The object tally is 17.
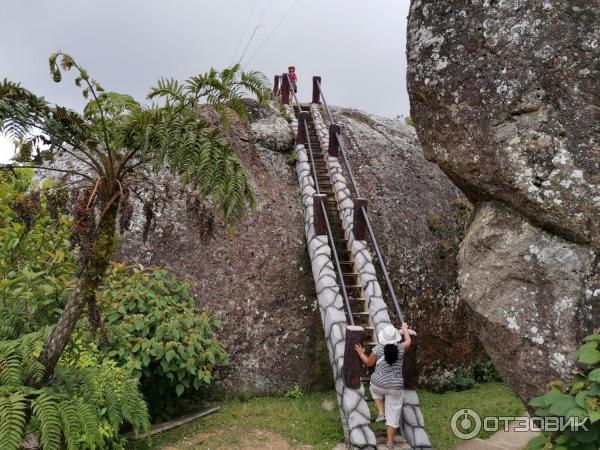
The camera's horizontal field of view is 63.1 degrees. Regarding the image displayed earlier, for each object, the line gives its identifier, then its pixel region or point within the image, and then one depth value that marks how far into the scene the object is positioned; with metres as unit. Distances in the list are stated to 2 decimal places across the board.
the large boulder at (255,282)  9.32
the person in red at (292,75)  16.48
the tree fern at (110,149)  4.54
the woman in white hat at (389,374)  6.32
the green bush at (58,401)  4.10
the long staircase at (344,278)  6.64
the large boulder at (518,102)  5.37
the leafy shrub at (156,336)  7.11
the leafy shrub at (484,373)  10.56
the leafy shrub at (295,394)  8.98
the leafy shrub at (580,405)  3.98
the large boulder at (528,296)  5.16
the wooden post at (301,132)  12.75
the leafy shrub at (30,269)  6.12
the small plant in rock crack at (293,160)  12.72
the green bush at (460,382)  10.16
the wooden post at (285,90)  16.14
